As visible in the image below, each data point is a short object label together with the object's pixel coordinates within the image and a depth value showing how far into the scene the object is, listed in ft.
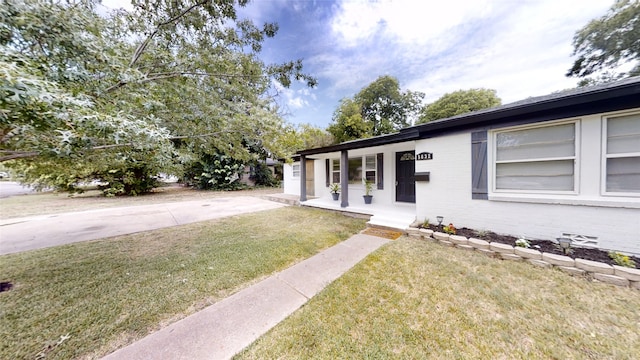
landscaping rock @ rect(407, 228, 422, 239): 14.64
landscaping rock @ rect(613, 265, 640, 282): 8.36
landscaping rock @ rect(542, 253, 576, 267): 9.67
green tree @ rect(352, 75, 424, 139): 72.35
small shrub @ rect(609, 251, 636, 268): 9.04
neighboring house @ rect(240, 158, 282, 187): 58.67
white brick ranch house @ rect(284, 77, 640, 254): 10.07
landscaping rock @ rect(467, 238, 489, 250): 11.92
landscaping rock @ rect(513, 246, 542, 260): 10.48
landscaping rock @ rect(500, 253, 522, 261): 10.91
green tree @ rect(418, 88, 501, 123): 63.98
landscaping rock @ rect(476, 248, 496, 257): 11.61
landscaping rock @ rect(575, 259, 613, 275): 8.88
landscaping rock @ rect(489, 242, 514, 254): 11.16
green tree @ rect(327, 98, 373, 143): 63.16
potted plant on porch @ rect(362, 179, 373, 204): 24.79
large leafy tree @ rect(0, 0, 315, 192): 6.05
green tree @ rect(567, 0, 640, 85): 37.81
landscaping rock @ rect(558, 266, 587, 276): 9.36
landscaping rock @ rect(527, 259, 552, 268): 10.18
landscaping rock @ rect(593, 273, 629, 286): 8.53
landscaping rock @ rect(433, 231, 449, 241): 13.40
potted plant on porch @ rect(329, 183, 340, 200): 27.81
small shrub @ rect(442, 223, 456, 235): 13.78
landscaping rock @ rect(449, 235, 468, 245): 12.67
